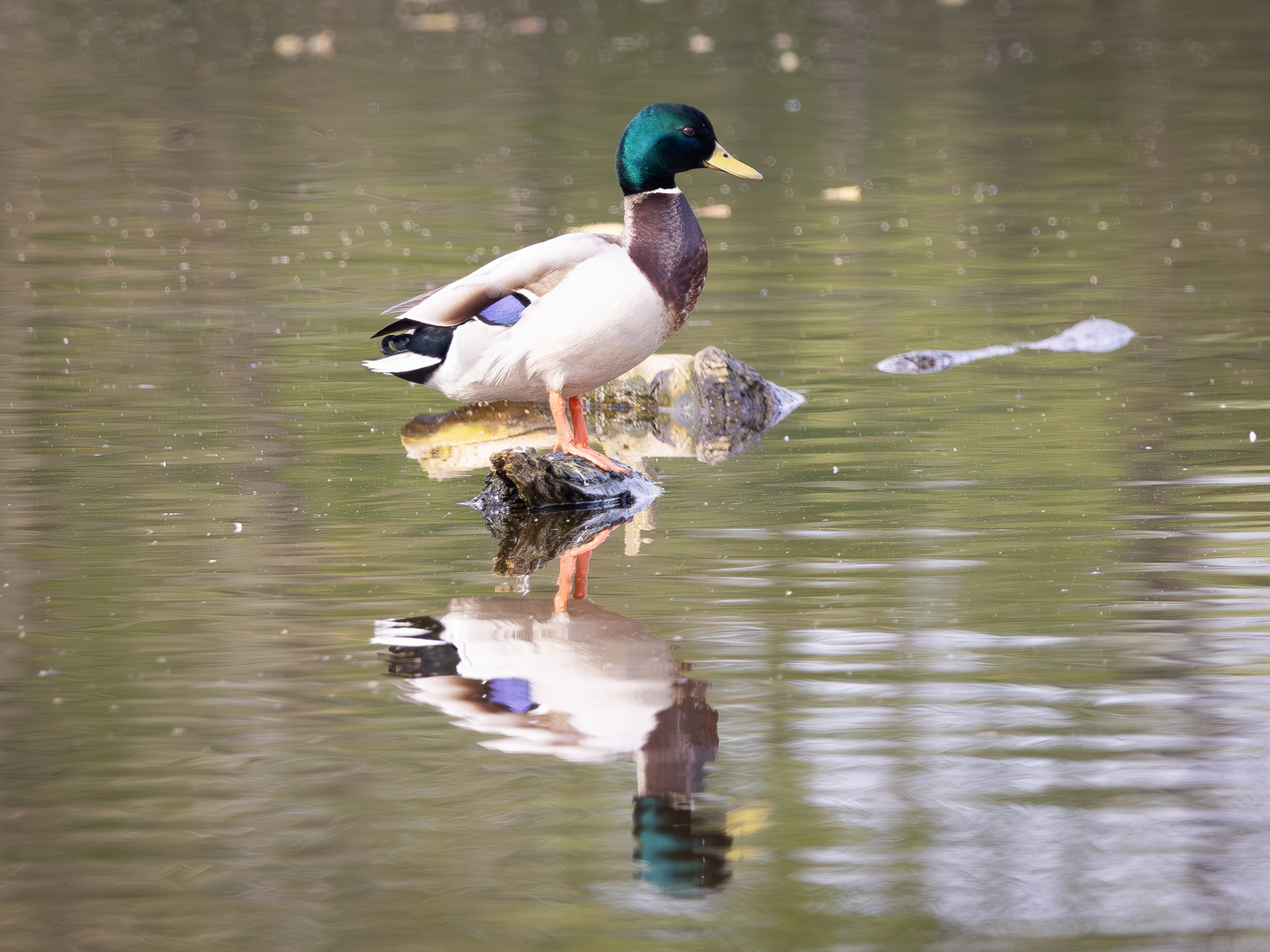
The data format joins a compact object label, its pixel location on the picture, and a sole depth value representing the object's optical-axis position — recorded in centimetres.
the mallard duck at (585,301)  1423
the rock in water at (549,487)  1413
